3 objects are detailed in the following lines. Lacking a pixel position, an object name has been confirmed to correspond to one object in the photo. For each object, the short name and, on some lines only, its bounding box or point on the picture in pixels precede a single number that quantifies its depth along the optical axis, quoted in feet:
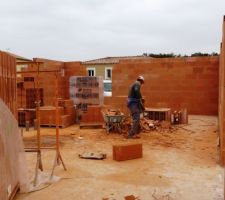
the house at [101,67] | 132.36
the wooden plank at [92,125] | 39.34
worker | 32.32
